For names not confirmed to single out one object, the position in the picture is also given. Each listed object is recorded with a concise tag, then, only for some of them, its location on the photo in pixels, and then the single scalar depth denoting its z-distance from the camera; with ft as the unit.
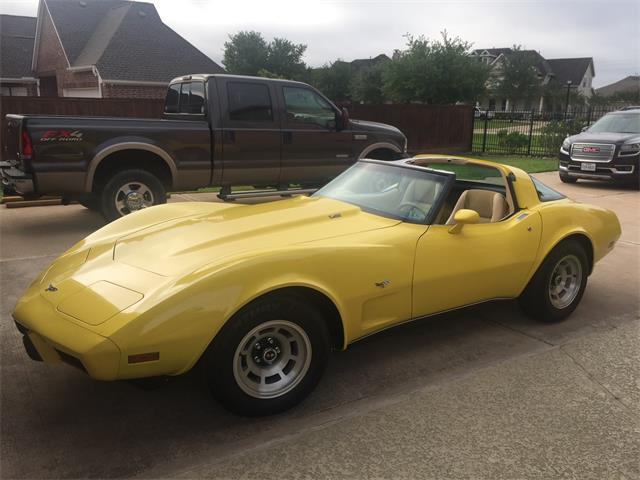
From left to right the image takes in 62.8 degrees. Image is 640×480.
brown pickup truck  21.58
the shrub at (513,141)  61.46
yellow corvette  8.30
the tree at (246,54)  194.59
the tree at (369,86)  175.83
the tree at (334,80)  202.90
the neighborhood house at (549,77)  207.21
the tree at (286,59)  191.62
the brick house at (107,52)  86.43
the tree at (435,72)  99.19
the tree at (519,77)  200.03
